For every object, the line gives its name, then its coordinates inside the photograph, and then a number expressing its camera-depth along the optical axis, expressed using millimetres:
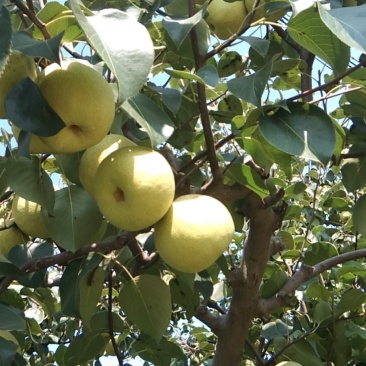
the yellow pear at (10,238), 1660
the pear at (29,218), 1514
